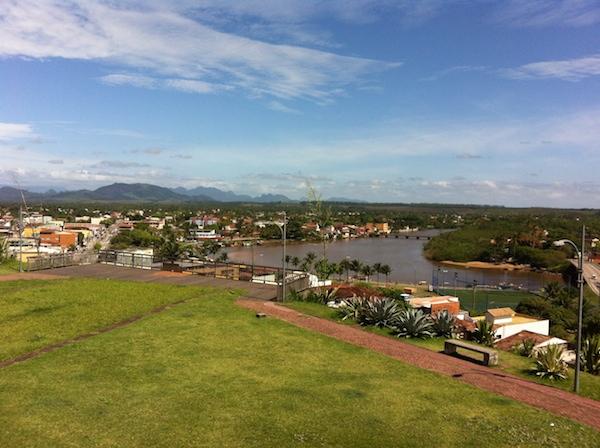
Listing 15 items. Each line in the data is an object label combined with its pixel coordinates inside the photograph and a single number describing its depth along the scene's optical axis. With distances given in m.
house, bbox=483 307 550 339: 21.39
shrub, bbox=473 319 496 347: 11.31
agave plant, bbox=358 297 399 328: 11.30
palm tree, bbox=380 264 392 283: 61.88
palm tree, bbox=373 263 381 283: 62.14
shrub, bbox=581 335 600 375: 9.07
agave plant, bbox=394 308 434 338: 10.54
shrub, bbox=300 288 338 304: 14.40
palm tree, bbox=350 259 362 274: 63.03
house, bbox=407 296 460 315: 31.58
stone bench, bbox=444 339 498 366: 8.79
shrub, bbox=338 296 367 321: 11.85
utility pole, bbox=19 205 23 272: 18.83
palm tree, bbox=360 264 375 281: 61.84
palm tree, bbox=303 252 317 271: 62.68
